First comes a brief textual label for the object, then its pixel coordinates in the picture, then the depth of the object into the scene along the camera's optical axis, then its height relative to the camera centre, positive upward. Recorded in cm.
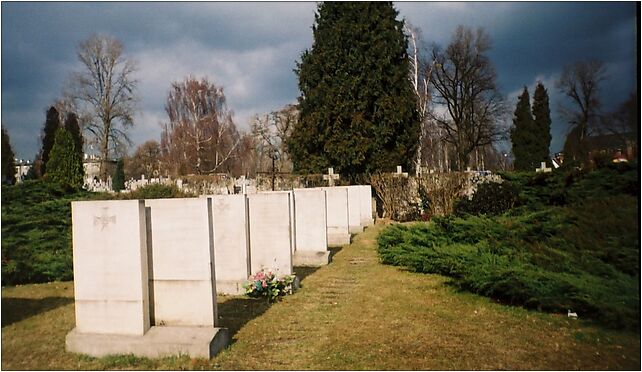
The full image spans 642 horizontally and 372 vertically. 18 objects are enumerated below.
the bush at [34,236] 627 -61
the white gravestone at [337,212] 1221 -74
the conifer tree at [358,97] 1967 +399
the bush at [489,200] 1167 -57
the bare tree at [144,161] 3345 +279
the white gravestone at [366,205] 1577 -76
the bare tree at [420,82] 2128 +509
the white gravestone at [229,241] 670 -79
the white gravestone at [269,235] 708 -77
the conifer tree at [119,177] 2301 +93
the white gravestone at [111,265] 411 -68
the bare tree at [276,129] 3638 +496
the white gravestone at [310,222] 934 -76
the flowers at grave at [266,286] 619 -140
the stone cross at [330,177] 1887 +39
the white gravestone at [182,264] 441 -74
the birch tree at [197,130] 2855 +408
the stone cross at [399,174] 1845 +40
